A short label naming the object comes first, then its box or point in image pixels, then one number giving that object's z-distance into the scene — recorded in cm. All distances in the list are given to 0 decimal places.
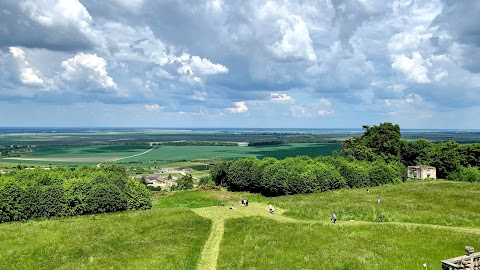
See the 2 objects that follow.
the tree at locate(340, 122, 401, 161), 10719
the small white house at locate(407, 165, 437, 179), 9519
